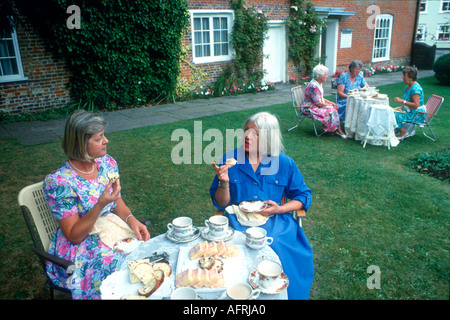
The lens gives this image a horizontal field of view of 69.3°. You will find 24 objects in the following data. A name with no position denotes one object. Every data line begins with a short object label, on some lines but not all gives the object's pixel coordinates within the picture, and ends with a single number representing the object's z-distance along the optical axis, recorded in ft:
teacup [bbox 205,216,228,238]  6.53
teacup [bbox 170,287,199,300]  5.01
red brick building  27.53
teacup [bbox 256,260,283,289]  5.22
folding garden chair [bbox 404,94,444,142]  21.45
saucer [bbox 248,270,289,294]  5.14
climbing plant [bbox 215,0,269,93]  38.86
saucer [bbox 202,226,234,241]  6.52
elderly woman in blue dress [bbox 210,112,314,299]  7.95
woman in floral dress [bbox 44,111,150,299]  6.73
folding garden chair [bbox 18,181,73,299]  7.34
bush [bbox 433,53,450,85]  43.44
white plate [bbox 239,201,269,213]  7.52
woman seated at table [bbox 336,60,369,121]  24.68
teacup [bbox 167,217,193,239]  6.56
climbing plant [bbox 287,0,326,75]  44.37
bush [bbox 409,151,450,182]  17.18
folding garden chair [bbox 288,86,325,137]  24.21
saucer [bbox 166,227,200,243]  6.52
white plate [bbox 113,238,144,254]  6.87
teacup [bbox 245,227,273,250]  6.23
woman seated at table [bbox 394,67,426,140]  21.56
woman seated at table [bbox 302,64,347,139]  23.16
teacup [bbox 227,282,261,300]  5.02
